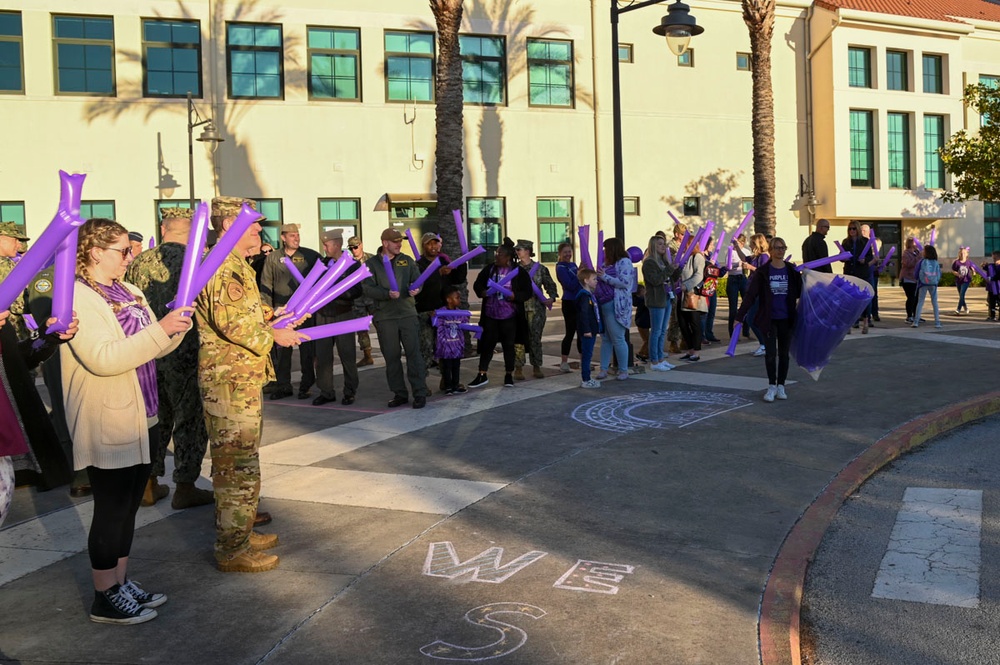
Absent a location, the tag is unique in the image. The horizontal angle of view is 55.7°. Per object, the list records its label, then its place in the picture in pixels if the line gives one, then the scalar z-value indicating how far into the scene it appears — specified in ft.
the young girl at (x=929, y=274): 53.98
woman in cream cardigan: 13.58
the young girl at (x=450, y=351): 34.91
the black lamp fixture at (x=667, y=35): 42.27
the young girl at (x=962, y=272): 62.54
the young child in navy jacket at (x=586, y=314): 36.04
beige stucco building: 75.61
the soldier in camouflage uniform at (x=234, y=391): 16.14
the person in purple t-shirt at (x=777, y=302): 33.24
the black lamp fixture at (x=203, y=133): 67.15
